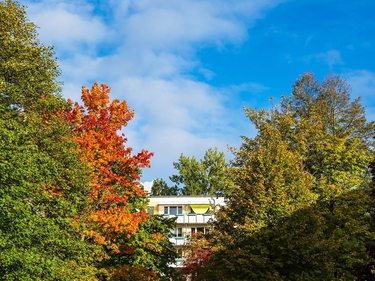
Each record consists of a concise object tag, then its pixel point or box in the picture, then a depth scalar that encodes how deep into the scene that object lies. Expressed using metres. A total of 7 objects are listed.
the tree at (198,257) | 33.72
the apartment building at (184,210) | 74.50
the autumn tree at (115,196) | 29.95
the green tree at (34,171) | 22.09
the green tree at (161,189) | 100.29
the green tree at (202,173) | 94.56
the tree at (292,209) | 29.22
